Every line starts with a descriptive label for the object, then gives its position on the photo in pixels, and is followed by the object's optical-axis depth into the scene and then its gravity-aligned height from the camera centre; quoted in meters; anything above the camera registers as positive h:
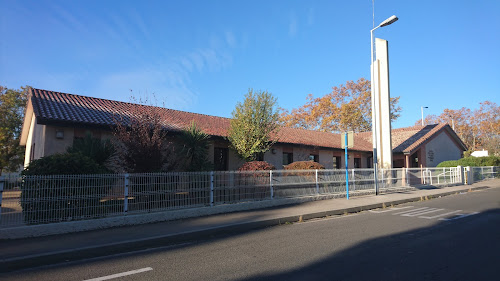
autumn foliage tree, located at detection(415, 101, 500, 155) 43.84 +6.11
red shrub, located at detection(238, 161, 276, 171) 12.44 +0.01
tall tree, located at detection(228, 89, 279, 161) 14.73 +2.04
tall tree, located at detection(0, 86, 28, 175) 25.94 +3.77
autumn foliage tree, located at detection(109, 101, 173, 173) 9.70 +0.62
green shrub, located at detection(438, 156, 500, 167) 27.68 +0.35
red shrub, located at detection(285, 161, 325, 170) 14.38 +0.01
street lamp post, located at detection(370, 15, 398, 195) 15.13 +2.86
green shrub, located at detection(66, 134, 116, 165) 10.22 +0.61
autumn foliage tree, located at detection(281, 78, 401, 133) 39.25 +7.23
